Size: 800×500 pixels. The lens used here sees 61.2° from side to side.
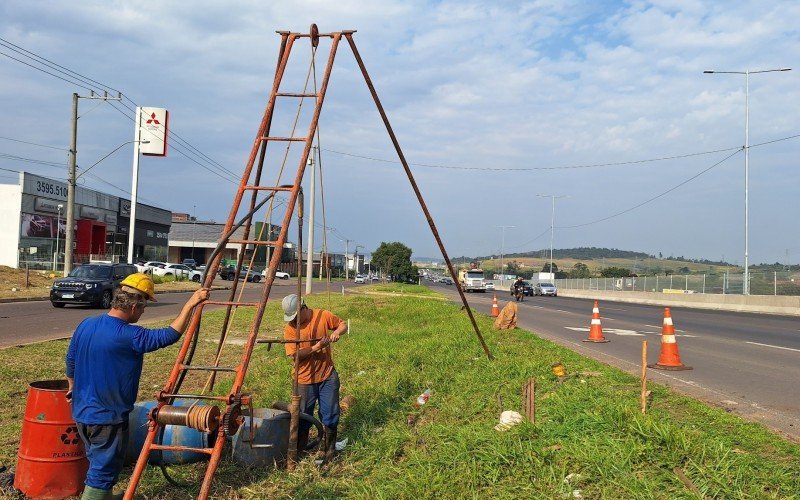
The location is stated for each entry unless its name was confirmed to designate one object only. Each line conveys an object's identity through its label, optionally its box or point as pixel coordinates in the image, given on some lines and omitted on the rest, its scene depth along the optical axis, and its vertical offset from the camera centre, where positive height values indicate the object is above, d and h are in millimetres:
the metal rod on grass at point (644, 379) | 6075 -898
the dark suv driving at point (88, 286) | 23172 -886
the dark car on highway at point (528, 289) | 55959 -944
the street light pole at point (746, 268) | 35562 +997
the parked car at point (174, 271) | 57231 -565
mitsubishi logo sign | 52562 +10393
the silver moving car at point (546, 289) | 61131 -910
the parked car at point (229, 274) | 60781 -740
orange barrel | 4910 -1372
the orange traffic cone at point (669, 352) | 10953 -1117
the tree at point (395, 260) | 113500 +2184
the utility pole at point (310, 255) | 35781 +772
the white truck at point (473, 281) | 63750 -459
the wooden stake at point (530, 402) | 6033 -1118
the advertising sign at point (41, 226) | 51438 +2608
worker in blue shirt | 4262 -736
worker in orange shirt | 6383 -946
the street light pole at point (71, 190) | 32031 +3351
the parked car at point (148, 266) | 53122 -241
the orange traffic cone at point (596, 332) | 15734 -1197
